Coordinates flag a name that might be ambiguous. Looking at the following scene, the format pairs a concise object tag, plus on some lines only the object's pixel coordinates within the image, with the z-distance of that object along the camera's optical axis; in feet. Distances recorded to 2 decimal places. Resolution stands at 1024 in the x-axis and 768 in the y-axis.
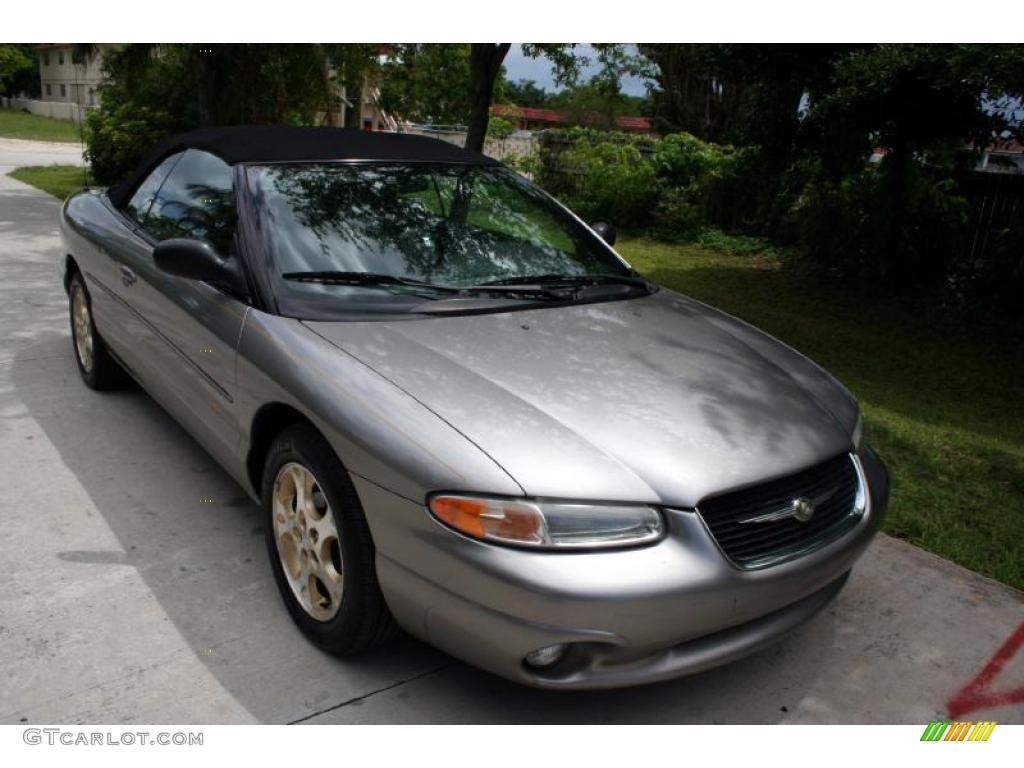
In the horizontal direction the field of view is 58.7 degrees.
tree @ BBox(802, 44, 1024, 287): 17.74
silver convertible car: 7.54
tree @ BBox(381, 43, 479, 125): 100.58
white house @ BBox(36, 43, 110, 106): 205.05
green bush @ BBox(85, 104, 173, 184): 50.16
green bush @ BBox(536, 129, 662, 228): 45.52
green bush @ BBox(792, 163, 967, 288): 28.48
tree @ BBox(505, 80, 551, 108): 264.11
